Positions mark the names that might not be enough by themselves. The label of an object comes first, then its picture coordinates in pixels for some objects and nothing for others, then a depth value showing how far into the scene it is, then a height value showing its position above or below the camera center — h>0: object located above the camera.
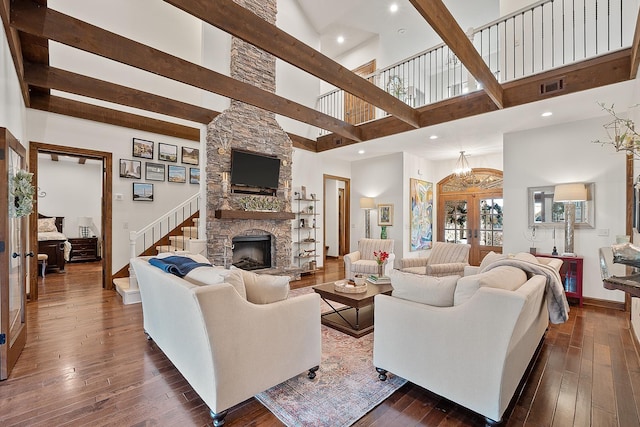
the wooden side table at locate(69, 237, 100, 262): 8.08 -0.96
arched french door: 7.13 +0.07
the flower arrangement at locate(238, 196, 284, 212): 5.72 +0.21
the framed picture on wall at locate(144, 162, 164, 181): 5.85 +0.85
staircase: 4.66 -0.46
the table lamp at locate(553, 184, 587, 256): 4.42 +0.21
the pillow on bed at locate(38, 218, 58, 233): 7.24 -0.27
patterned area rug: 1.90 -1.30
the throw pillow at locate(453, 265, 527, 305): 1.88 -0.45
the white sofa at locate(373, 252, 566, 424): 1.73 -0.78
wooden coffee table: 3.19 -1.28
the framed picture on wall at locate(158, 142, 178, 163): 6.02 +1.27
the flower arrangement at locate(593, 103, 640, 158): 2.19 +0.55
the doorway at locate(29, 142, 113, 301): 4.90 +0.36
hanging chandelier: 6.41 +1.20
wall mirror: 4.63 +0.08
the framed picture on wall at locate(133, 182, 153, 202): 5.71 +0.43
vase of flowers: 4.09 -0.65
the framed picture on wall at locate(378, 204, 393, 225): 7.30 +0.00
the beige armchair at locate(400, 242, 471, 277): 4.63 -0.80
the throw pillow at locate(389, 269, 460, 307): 2.04 -0.53
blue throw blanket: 2.43 -0.43
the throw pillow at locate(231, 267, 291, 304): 2.17 -0.54
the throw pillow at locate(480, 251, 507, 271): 3.34 -0.51
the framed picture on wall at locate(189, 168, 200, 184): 6.53 +0.85
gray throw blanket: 2.47 -0.62
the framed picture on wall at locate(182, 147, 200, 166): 6.39 +1.28
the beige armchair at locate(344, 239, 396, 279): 5.34 -0.86
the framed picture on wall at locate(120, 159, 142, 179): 5.52 +0.86
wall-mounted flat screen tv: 5.58 +0.88
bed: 6.47 -0.75
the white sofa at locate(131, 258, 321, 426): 1.79 -0.80
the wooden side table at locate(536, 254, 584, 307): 4.49 -0.95
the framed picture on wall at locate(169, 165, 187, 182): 6.23 +0.86
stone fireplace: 5.34 +1.25
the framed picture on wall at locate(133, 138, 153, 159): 5.66 +1.27
